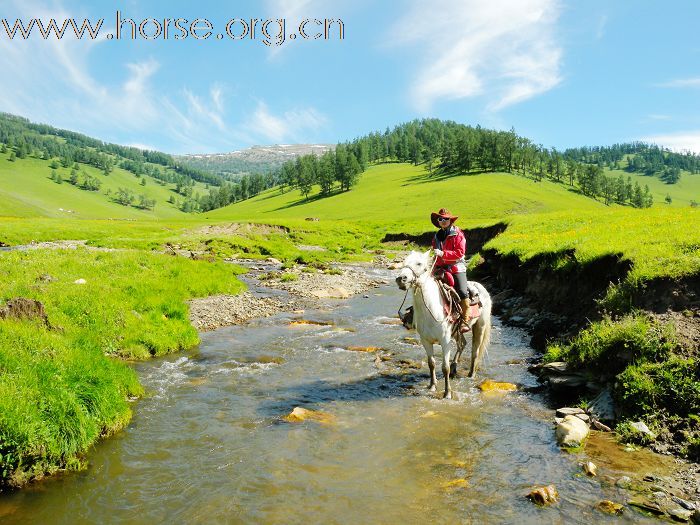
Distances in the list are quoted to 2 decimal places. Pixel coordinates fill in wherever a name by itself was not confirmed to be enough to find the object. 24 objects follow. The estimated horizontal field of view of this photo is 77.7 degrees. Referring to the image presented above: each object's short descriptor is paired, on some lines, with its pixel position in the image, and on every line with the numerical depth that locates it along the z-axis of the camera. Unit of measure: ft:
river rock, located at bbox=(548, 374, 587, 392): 38.58
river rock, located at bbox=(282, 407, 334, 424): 35.29
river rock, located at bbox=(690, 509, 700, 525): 20.97
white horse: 37.76
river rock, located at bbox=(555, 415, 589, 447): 30.04
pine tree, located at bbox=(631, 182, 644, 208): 556.92
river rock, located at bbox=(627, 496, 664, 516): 22.27
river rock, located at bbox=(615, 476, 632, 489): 24.79
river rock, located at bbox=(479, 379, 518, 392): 41.88
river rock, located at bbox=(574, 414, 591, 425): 33.28
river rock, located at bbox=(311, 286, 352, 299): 94.63
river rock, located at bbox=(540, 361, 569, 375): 41.52
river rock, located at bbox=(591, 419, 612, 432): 31.76
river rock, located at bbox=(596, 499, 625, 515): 22.61
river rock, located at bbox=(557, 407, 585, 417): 34.35
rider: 42.24
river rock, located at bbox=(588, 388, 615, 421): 33.22
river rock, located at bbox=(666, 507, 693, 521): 21.55
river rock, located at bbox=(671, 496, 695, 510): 22.26
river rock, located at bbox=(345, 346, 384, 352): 55.98
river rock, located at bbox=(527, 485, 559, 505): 23.85
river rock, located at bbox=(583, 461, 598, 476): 26.32
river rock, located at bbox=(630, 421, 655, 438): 29.55
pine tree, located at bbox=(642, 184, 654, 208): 550.77
